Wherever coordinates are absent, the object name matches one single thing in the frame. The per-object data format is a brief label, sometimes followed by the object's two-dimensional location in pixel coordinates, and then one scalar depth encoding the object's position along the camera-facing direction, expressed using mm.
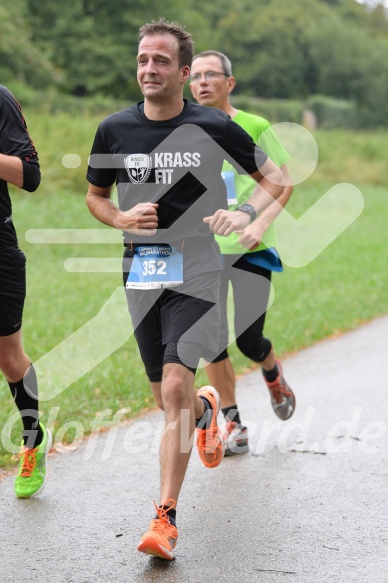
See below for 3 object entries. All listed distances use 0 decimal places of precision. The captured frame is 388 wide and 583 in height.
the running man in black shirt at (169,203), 9047
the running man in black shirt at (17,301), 9273
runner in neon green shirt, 12047
